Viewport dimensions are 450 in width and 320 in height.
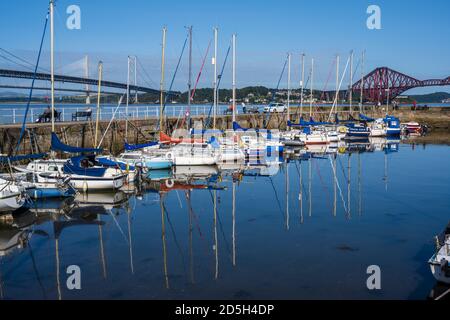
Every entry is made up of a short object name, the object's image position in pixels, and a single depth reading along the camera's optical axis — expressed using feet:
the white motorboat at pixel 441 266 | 34.14
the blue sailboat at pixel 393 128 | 181.88
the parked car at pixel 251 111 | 197.16
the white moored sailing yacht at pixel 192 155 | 94.07
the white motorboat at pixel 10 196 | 54.60
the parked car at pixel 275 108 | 211.20
